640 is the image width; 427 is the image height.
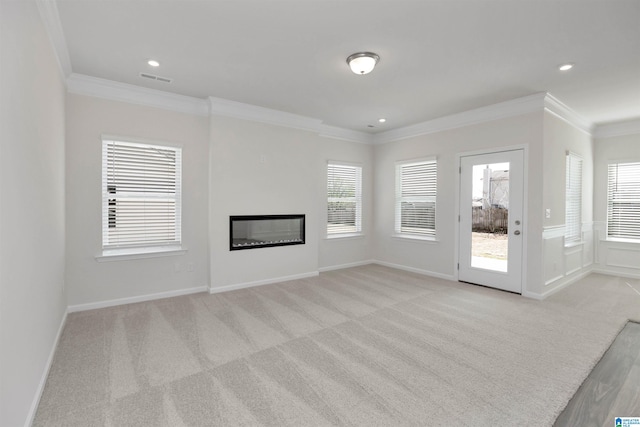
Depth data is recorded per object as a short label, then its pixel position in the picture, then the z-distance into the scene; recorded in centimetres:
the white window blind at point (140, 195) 387
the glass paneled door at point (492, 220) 447
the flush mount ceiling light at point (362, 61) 299
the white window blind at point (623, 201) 537
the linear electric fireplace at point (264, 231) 466
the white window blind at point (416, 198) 561
